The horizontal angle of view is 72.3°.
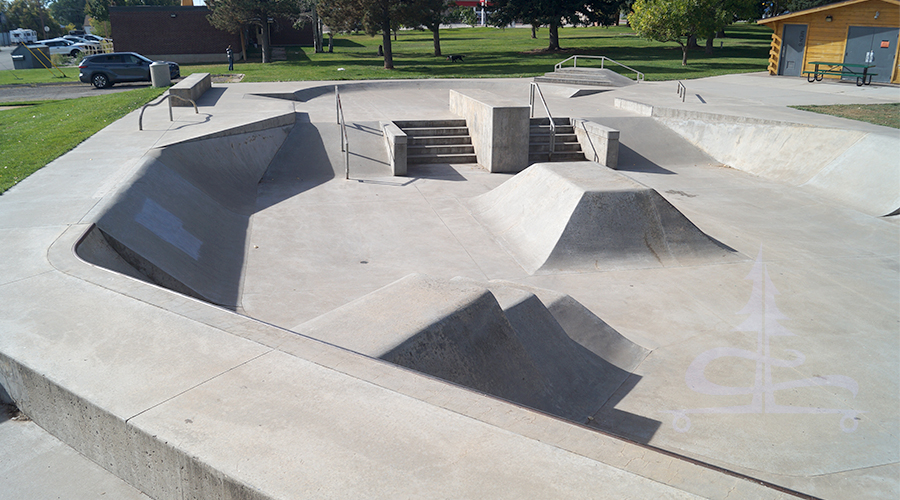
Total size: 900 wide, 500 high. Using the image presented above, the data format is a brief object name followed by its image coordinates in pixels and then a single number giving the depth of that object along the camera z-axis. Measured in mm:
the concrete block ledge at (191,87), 18078
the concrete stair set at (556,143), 16734
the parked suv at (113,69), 27031
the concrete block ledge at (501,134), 15250
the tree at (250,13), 35312
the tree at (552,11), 36250
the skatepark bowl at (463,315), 3195
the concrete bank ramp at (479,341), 4902
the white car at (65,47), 50812
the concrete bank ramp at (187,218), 7750
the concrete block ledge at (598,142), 15641
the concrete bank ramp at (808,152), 12734
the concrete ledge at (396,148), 14750
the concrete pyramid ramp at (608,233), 9758
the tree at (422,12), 29625
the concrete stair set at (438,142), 16500
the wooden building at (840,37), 24328
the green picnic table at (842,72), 24391
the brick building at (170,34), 41375
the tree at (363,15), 29547
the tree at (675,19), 29406
